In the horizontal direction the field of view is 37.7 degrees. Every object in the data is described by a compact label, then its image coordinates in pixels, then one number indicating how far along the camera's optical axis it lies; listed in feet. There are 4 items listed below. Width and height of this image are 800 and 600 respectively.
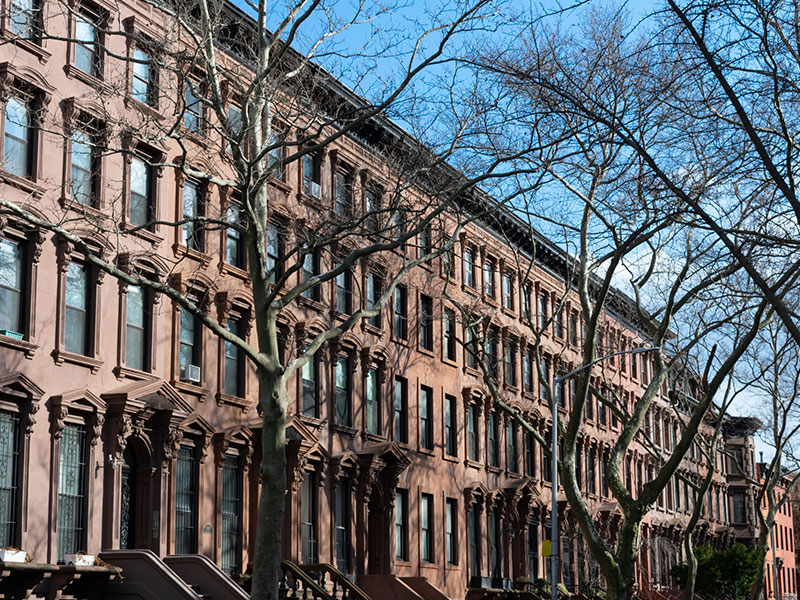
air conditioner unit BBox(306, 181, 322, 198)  113.60
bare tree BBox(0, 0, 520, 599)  67.21
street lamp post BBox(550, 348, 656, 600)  95.86
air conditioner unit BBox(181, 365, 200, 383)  91.81
